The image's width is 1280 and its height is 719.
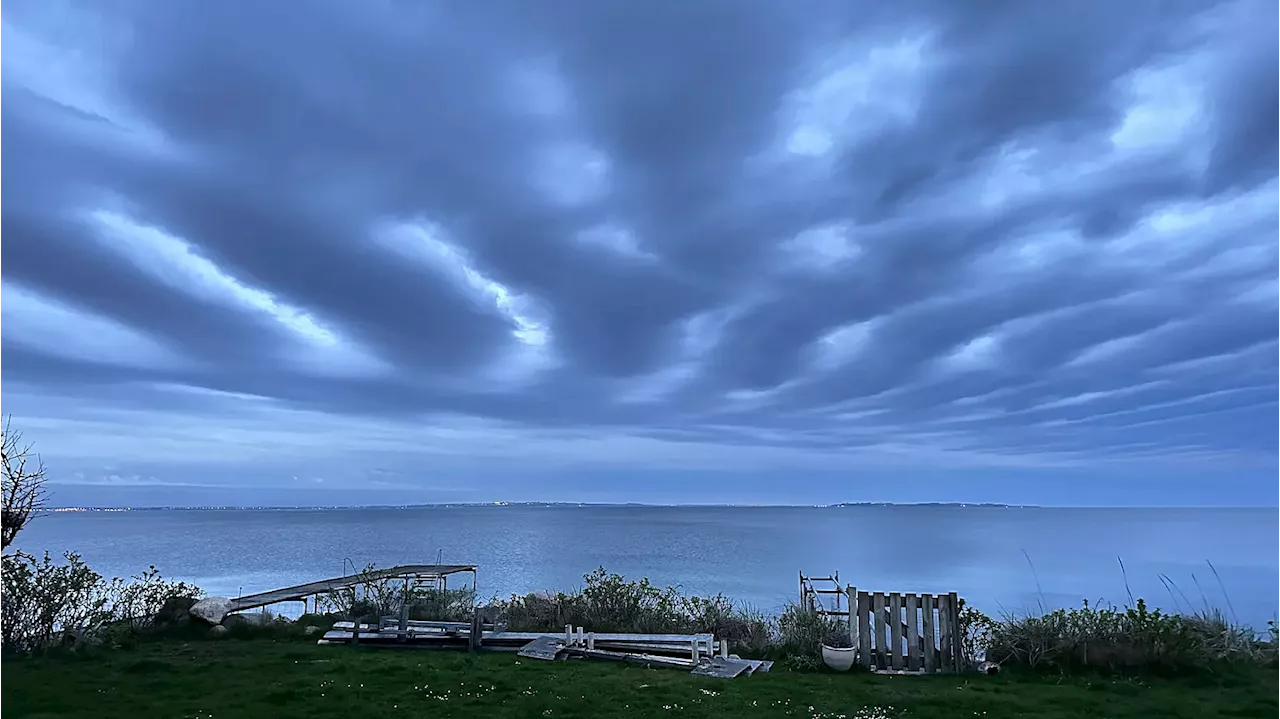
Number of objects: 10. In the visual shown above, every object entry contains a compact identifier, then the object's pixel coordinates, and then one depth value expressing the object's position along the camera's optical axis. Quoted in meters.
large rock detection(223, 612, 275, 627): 16.59
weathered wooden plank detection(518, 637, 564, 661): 14.27
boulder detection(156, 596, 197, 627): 16.41
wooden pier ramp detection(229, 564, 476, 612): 18.29
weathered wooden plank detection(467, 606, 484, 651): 15.18
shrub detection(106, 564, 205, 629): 15.86
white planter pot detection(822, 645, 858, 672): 13.33
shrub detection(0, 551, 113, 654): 13.59
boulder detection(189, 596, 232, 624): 16.52
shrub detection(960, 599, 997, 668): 13.65
